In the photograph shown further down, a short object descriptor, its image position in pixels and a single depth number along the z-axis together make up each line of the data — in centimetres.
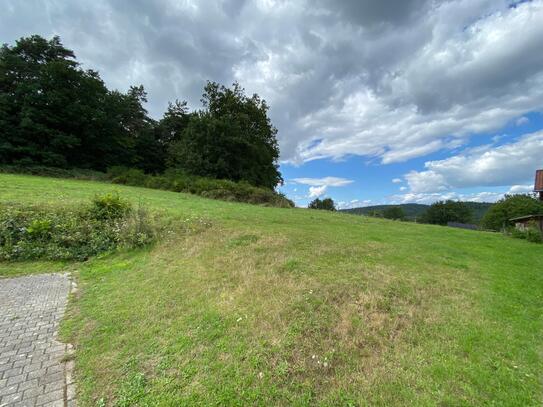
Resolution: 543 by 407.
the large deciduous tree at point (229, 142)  2409
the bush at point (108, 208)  733
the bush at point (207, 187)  1831
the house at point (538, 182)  2130
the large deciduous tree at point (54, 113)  2172
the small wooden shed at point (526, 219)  1359
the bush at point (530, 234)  1182
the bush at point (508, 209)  4722
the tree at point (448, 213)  7181
